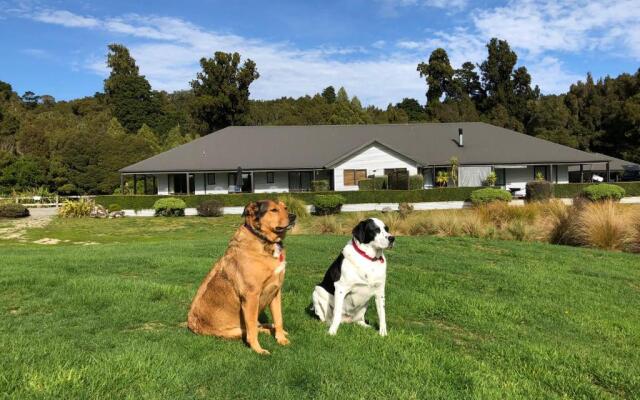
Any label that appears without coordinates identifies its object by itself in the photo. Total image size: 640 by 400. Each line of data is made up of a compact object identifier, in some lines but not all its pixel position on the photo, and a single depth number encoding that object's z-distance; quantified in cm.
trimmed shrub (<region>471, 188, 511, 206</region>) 3231
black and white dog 511
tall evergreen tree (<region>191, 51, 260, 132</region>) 5822
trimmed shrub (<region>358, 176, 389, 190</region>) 3691
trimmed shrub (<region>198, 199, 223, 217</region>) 3197
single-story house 3841
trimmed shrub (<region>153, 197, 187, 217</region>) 3161
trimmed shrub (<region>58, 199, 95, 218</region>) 3155
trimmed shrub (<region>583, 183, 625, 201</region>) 3222
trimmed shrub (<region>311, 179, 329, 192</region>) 3650
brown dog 445
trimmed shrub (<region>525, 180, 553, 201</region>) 3287
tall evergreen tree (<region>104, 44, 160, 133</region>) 8269
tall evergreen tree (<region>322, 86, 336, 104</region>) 9062
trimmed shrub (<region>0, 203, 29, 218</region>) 3247
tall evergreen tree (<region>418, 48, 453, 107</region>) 8300
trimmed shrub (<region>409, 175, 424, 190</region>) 3606
